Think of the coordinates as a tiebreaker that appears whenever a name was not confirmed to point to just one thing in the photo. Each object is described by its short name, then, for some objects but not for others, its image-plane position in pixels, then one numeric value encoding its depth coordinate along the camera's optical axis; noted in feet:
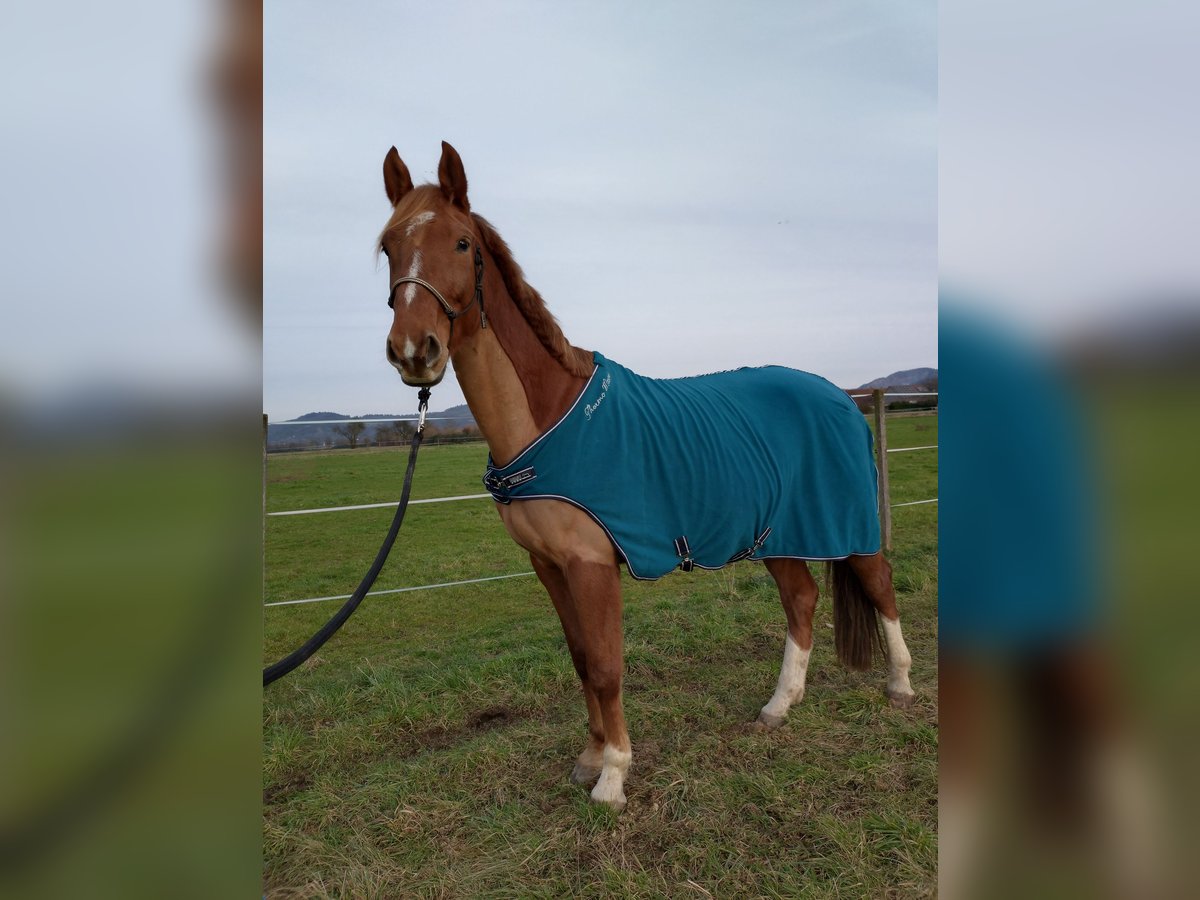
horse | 7.42
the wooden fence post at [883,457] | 23.84
